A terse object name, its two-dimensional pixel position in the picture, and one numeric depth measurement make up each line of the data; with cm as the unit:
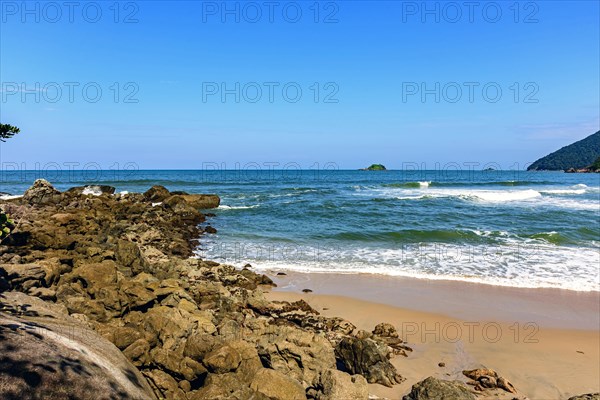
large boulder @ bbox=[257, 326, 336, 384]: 620
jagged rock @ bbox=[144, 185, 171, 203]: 3016
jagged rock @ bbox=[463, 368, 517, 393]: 667
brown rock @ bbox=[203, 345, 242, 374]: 551
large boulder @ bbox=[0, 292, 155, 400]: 375
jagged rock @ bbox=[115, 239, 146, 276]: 1027
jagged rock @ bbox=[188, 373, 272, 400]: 498
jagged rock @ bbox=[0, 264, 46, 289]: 726
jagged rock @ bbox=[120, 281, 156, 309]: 755
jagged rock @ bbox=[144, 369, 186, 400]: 532
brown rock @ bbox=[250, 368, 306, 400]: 521
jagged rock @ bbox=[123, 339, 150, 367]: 560
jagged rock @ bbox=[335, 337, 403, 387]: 669
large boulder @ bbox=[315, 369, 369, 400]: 554
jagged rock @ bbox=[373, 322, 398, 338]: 847
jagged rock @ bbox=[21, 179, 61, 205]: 2417
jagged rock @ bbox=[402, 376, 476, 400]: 546
